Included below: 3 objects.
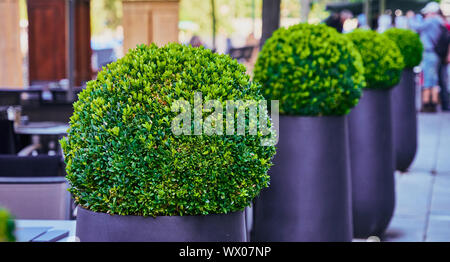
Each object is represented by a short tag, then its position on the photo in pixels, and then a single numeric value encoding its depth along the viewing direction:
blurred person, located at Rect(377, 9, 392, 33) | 19.79
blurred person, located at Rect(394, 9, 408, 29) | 21.38
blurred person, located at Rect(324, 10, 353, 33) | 16.34
